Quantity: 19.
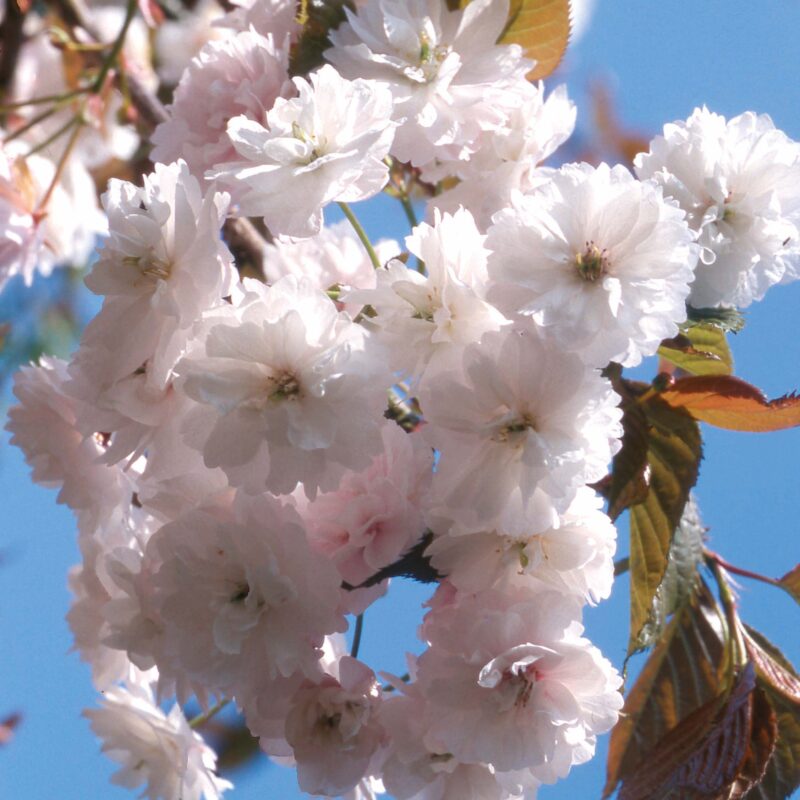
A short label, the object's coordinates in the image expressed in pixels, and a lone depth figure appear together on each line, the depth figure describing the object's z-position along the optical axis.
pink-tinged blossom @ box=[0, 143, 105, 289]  0.90
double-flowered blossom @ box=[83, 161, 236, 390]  0.75
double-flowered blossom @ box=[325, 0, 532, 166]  0.78
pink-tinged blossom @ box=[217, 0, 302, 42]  0.83
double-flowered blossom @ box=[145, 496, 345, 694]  0.76
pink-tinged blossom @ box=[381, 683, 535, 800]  0.78
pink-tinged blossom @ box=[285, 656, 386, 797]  0.78
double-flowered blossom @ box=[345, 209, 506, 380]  0.75
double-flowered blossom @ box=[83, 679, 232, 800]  0.86
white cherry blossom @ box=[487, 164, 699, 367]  0.74
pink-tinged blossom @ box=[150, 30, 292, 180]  0.80
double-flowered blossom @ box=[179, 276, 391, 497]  0.74
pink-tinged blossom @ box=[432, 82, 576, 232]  0.80
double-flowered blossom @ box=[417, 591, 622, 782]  0.76
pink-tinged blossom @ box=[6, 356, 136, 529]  0.81
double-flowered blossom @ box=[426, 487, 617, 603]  0.75
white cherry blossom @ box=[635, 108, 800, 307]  0.78
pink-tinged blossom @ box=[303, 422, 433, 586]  0.76
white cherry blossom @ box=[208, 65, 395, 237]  0.76
